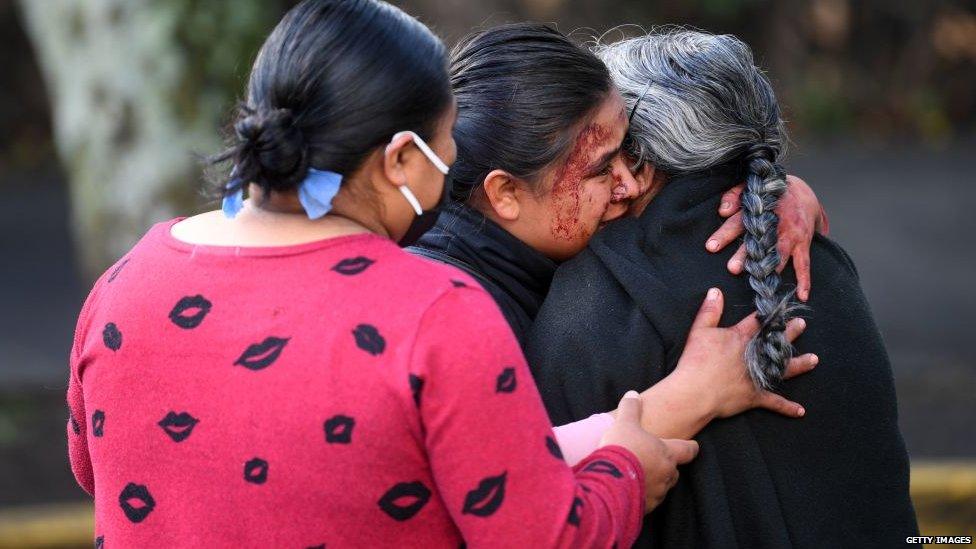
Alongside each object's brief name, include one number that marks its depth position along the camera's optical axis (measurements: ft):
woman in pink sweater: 10.94
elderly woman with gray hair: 14.19
